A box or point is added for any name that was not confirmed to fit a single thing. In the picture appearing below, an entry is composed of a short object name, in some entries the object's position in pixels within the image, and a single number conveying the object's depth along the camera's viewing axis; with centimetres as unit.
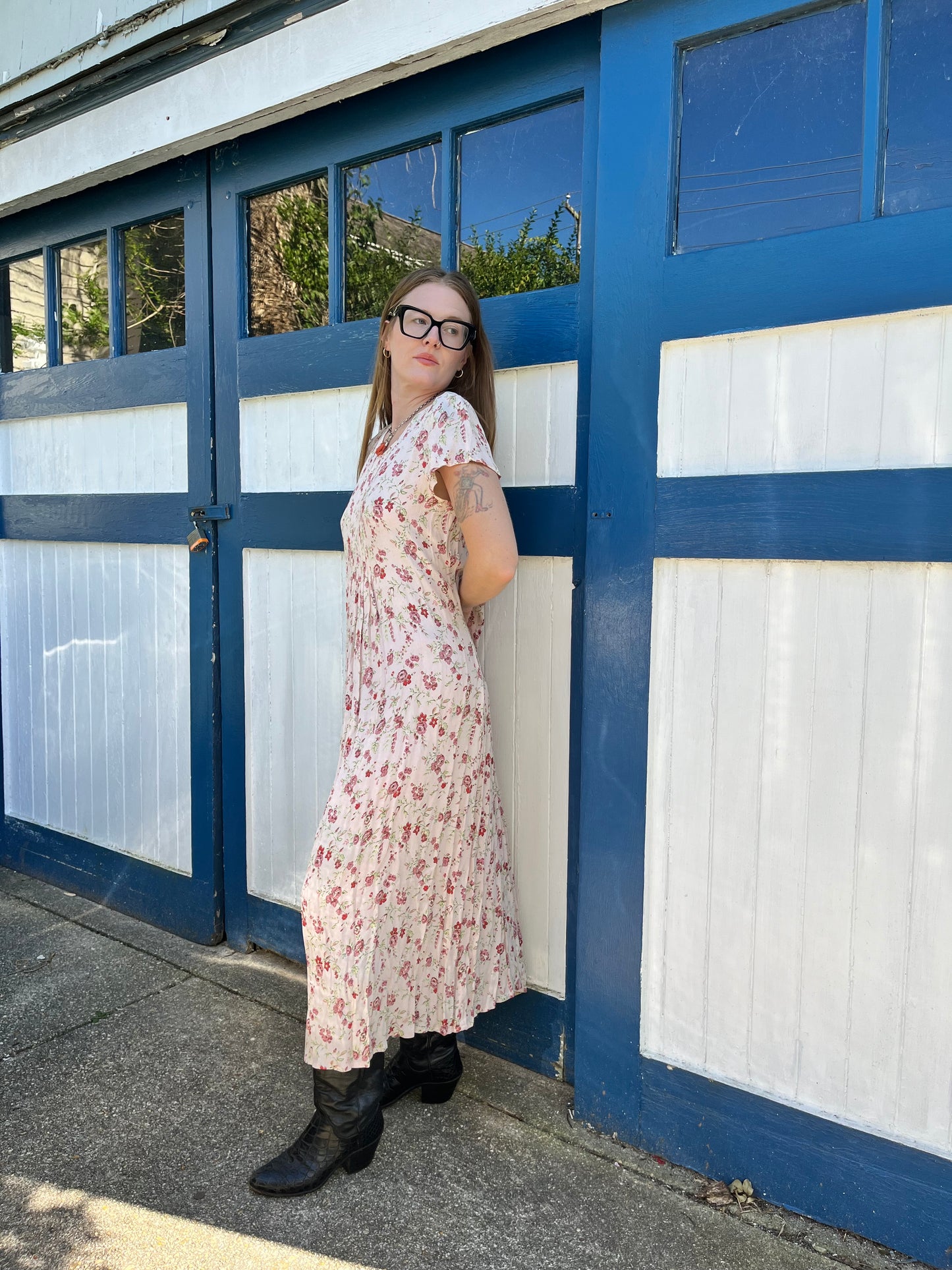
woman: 191
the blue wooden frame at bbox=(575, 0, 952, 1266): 170
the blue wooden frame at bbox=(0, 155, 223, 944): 298
